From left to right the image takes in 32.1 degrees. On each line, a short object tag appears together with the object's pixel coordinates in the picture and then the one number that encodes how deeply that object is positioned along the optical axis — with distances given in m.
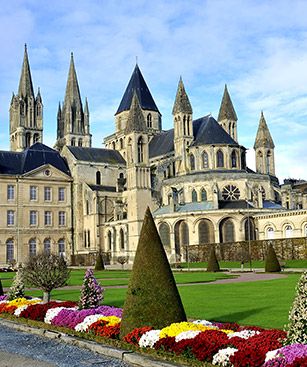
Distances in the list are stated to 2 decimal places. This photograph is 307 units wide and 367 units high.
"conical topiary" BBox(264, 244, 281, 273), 37.96
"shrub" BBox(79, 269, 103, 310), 15.34
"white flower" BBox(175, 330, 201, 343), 10.03
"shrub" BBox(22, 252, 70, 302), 18.88
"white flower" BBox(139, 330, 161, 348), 10.27
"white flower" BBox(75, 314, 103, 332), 13.02
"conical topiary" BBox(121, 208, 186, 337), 11.13
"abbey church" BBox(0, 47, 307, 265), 59.34
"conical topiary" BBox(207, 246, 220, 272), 42.47
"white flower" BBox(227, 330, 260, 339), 10.27
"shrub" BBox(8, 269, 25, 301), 19.20
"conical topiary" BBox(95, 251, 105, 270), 52.03
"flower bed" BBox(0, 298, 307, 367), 8.38
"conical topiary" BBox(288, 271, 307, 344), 8.62
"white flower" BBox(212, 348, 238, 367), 8.81
